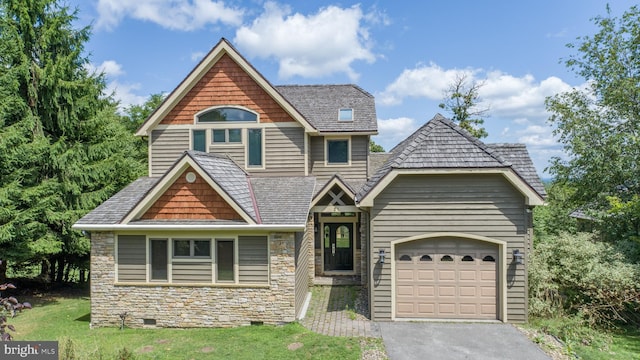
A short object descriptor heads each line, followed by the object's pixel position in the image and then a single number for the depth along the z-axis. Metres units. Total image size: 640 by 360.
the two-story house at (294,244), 10.19
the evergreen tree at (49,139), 12.38
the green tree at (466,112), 30.20
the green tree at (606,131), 13.48
